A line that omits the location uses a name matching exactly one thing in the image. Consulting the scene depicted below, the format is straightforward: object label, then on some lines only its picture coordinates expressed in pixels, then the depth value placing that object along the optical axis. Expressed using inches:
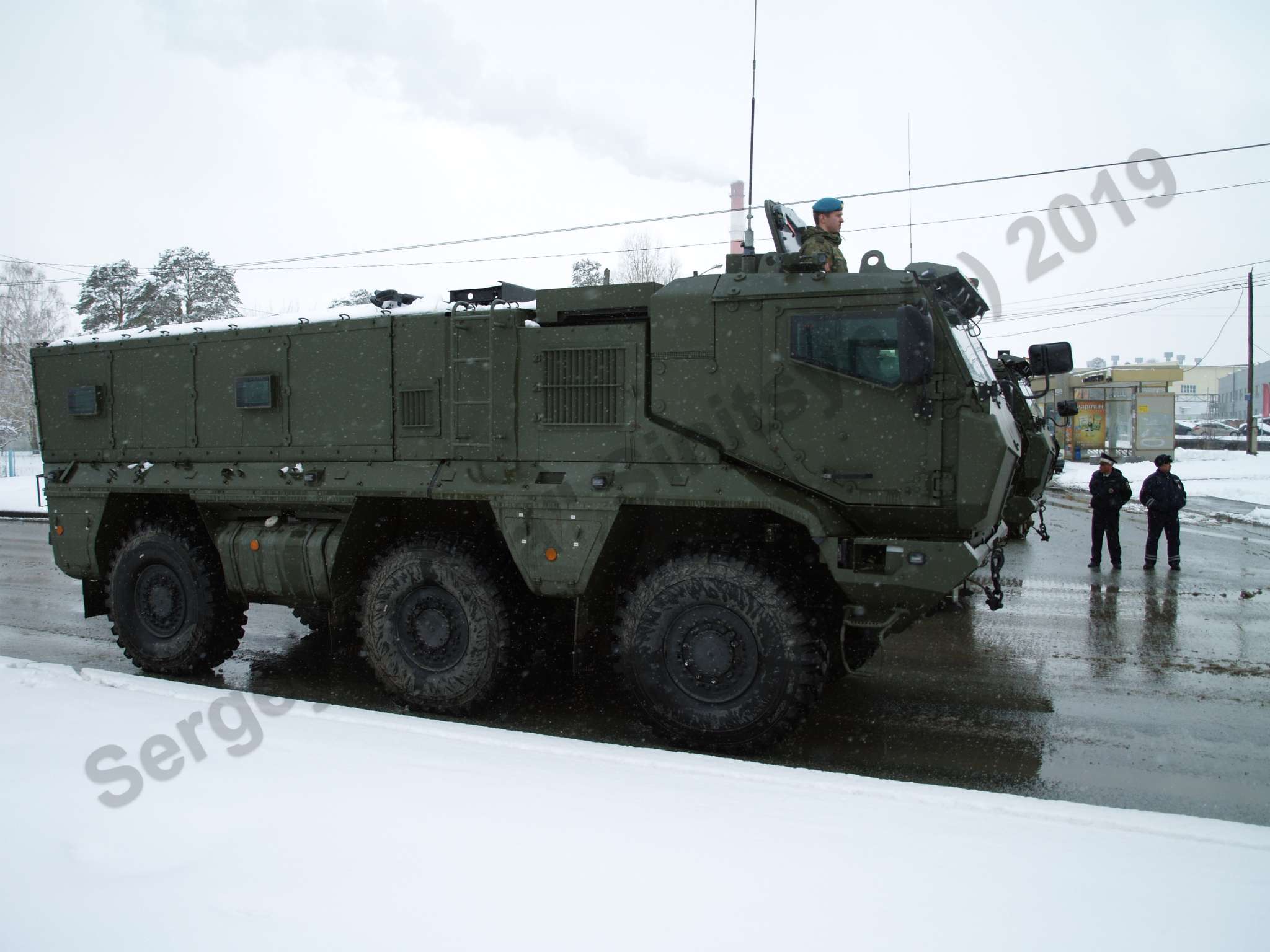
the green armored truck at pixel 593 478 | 193.2
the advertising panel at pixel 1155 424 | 1048.8
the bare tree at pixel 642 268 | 1397.6
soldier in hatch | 224.5
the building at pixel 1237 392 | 3740.2
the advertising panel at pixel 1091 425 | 1112.8
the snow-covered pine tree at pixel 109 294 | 1521.9
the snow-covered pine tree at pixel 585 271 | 1511.3
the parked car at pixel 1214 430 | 2068.5
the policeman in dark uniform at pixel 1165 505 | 468.4
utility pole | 1203.2
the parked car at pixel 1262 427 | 1849.2
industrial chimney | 1123.5
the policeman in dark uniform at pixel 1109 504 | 481.4
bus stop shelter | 1058.7
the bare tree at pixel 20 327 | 1664.6
